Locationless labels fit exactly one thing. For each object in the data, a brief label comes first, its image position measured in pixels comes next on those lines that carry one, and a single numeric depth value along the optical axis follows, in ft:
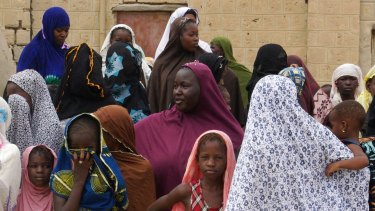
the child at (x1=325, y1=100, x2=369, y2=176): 30.25
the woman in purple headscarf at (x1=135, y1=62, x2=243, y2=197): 31.64
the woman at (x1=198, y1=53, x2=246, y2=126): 36.63
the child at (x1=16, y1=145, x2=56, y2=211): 31.12
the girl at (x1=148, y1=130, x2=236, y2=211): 29.55
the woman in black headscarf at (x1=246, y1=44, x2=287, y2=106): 39.74
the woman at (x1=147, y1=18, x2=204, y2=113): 38.64
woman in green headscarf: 44.19
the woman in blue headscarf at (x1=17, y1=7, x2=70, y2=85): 41.42
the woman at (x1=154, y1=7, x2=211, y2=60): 42.48
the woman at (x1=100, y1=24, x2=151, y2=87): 43.71
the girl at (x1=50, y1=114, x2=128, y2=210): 29.36
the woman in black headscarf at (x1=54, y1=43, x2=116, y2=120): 35.41
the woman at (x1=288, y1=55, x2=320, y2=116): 38.26
